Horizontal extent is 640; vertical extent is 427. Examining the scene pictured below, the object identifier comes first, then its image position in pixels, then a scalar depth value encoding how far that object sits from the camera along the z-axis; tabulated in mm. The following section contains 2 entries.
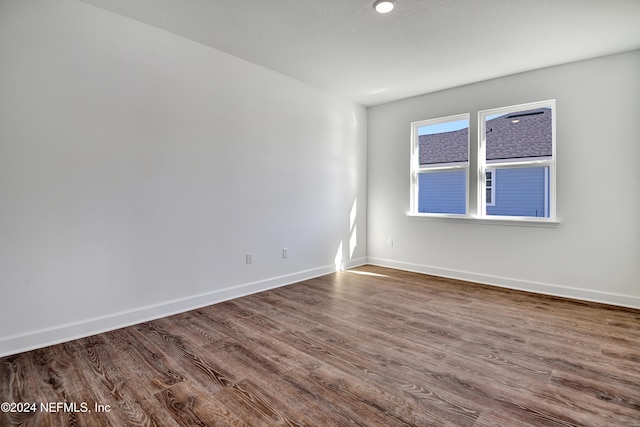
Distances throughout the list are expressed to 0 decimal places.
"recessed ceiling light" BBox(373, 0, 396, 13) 2458
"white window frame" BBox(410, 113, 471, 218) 4344
